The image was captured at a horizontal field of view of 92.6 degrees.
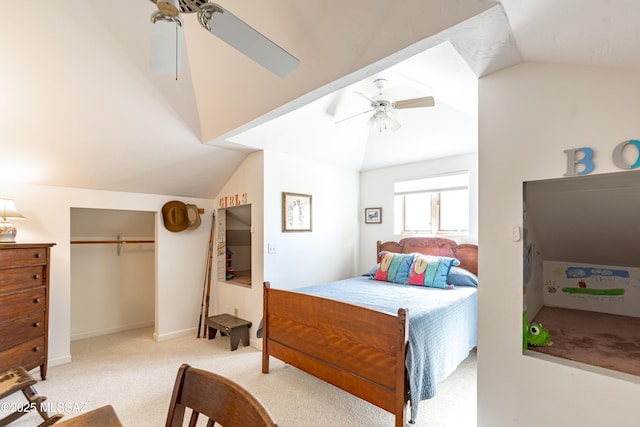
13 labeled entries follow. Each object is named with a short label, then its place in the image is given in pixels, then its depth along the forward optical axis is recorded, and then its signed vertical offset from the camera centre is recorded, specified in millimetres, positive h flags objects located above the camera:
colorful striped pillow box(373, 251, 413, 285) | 3524 -613
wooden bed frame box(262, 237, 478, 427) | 1892 -944
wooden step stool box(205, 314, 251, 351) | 3371 -1243
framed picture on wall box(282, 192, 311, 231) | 3578 +52
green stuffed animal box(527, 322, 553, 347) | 1531 -600
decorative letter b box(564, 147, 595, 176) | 1264 +234
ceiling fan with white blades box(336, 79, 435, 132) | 2514 +947
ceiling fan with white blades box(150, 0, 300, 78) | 1147 +740
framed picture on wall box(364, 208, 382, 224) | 4480 +10
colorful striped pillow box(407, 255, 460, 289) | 3205 -591
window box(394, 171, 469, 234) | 3803 +153
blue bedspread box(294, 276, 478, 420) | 1960 -789
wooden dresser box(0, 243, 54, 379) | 2404 -746
